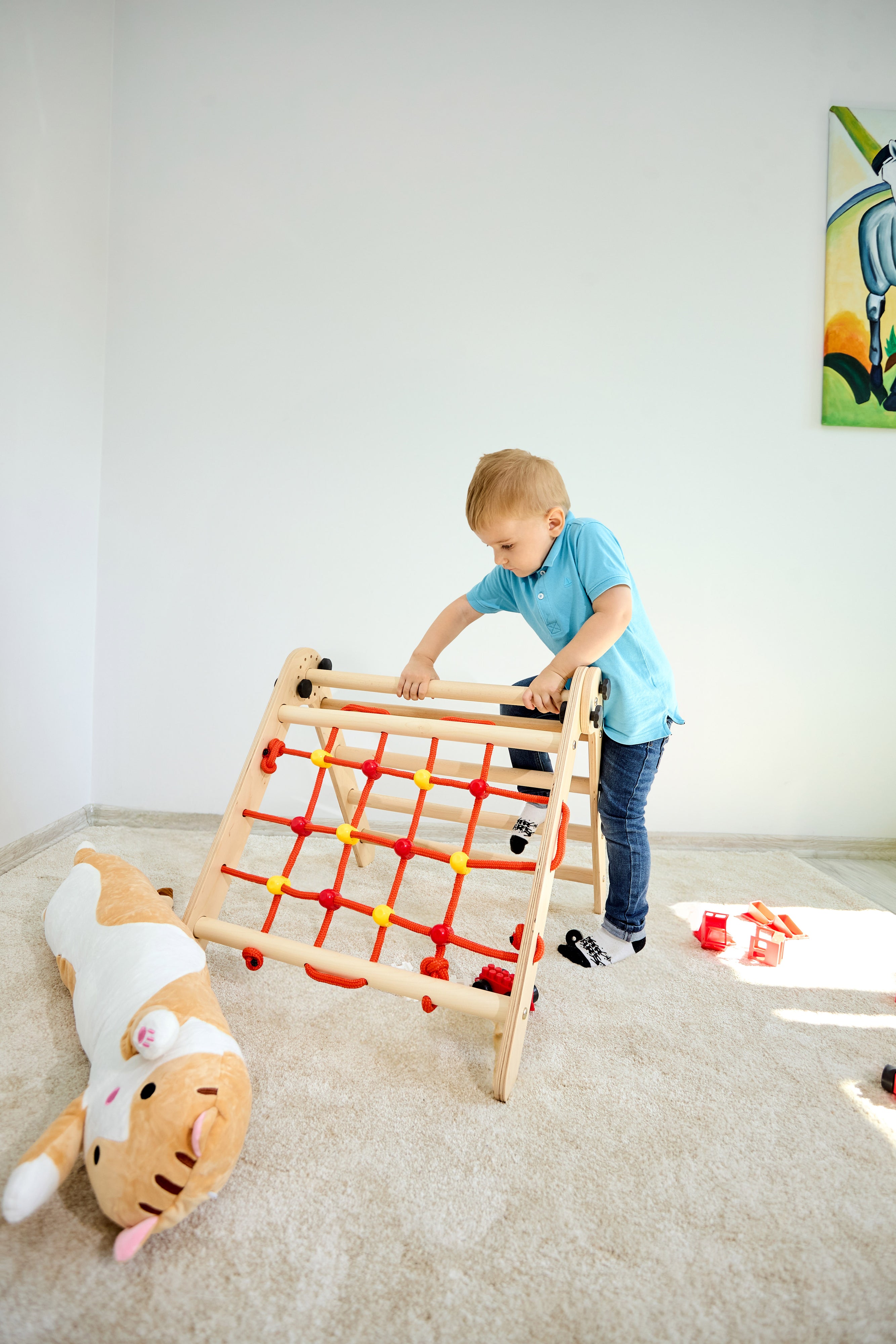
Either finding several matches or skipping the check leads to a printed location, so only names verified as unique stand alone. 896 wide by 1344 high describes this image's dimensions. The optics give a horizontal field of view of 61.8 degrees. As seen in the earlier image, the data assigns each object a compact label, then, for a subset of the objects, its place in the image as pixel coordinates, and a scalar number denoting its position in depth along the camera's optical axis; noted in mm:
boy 1267
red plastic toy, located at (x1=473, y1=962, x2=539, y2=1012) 1189
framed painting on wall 2148
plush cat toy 704
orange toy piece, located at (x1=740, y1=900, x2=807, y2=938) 1588
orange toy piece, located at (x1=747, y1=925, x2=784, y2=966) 1429
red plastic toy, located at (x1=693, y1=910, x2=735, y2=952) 1466
